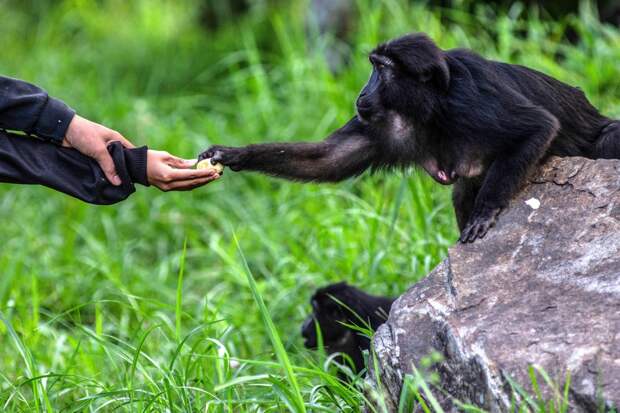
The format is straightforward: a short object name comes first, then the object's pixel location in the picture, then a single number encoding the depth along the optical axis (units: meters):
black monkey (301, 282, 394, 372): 8.60
